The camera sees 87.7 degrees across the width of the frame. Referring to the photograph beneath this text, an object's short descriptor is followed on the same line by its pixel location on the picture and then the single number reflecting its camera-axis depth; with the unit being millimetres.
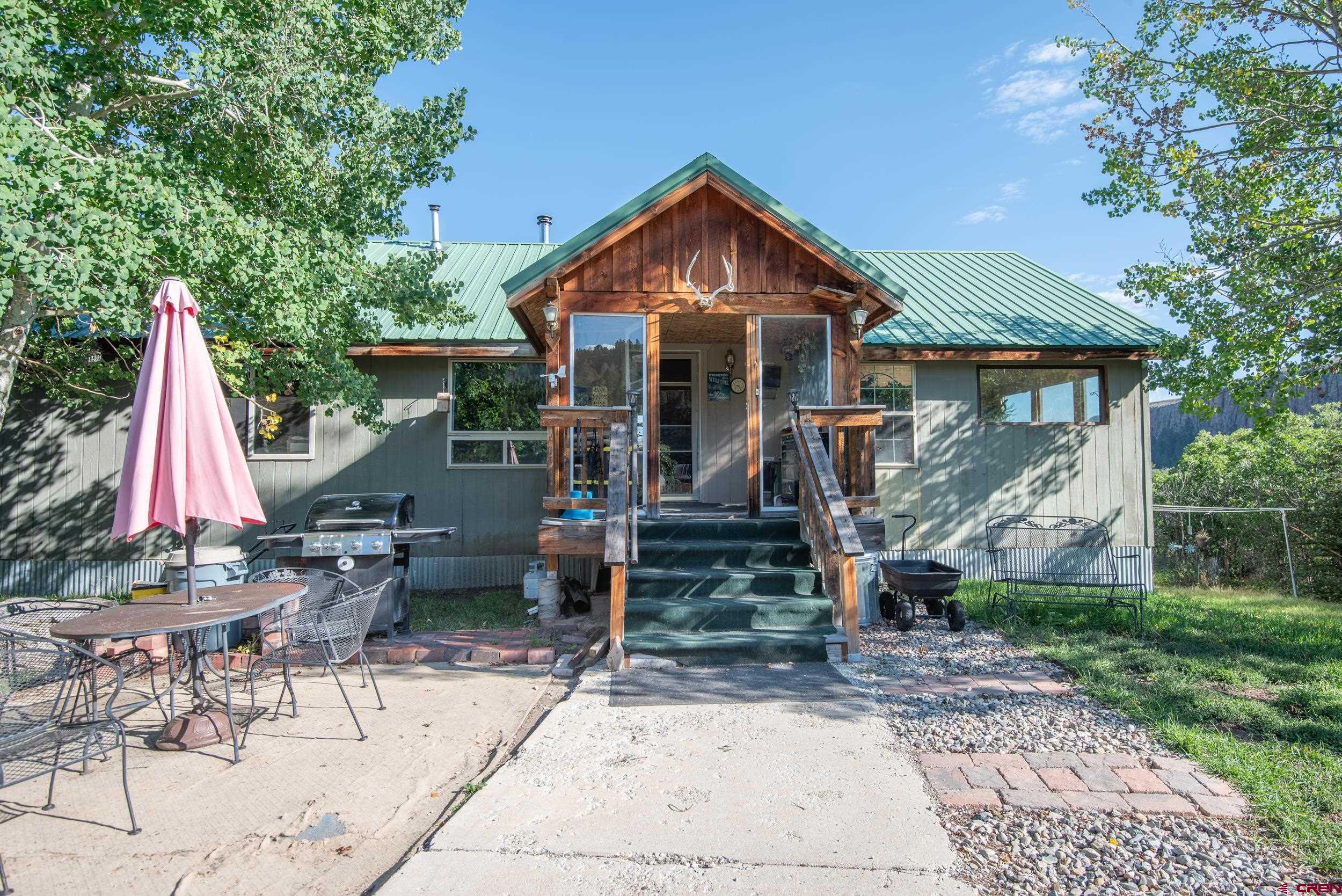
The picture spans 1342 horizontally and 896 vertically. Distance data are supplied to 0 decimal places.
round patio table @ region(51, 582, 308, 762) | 3354
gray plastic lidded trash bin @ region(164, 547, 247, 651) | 5734
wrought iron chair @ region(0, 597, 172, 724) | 3998
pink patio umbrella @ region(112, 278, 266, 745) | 3537
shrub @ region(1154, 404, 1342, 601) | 9750
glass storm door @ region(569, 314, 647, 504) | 7242
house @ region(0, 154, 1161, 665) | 6992
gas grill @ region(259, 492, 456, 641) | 6125
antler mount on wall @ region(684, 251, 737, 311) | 7148
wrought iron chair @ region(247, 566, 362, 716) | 4902
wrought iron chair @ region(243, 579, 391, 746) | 4246
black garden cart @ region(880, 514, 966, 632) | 6332
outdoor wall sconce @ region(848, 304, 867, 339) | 7137
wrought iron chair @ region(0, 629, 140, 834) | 2789
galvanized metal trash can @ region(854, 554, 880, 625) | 6664
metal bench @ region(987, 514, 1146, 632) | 6422
